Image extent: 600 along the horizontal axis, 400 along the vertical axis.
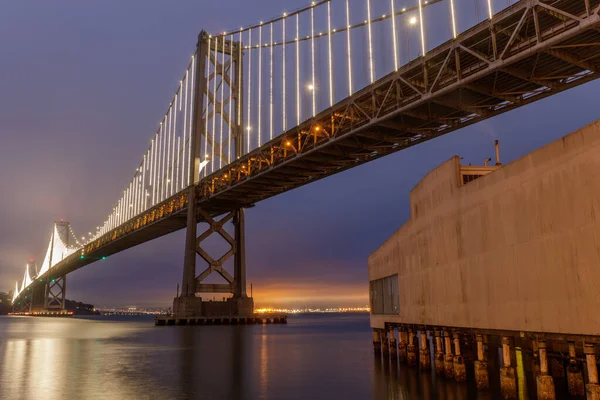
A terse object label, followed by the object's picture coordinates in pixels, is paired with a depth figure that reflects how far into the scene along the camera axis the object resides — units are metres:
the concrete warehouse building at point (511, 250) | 11.59
